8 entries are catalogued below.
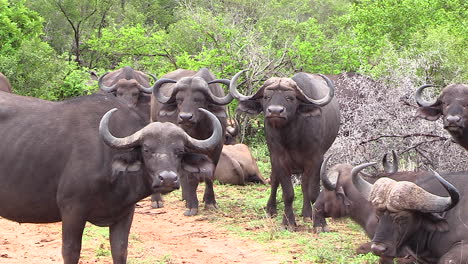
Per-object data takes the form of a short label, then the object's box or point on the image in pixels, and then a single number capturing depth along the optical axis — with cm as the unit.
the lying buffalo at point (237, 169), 2499
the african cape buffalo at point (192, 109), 1984
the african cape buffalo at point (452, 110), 1662
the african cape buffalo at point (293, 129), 1766
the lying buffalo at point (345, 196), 1441
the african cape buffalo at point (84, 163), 1121
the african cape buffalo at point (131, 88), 2523
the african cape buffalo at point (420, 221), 1210
